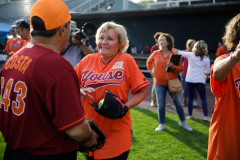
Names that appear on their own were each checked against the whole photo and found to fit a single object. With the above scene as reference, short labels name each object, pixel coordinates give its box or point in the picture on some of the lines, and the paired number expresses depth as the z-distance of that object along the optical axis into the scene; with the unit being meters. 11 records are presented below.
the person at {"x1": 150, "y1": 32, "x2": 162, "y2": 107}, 7.26
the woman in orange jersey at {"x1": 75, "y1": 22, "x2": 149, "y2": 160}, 2.15
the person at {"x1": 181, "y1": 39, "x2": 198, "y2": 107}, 6.65
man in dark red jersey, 1.29
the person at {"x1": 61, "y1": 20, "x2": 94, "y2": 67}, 3.77
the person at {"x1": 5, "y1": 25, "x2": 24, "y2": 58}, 7.63
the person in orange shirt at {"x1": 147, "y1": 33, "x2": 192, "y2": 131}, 5.06
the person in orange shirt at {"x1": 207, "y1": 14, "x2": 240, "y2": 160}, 1.87
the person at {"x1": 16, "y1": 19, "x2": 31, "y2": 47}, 5.20
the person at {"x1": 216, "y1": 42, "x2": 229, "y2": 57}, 10.10
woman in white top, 5.62
